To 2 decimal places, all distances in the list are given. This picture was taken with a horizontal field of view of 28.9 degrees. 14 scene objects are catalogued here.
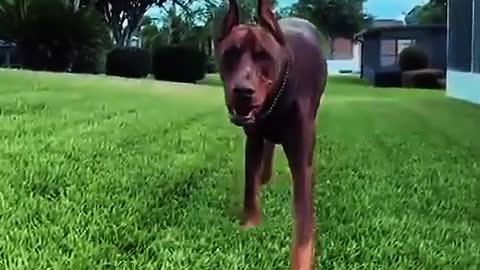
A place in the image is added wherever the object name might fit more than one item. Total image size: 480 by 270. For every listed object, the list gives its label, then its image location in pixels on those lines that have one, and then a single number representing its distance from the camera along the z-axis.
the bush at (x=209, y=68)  25.75
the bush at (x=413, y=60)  31.47
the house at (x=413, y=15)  52.12
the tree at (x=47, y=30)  18.31
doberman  2.66
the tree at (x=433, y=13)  43.99
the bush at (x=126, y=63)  21.72
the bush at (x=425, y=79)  27.31
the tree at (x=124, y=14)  28.67
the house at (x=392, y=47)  32.75
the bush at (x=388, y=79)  31.17
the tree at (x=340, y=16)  47.62
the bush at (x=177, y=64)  22.45
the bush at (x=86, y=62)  19.68
